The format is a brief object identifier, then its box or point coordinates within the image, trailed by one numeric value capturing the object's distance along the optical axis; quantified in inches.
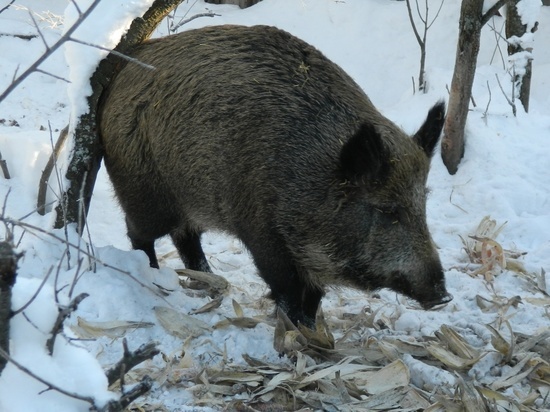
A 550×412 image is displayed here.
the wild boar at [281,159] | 151.3
